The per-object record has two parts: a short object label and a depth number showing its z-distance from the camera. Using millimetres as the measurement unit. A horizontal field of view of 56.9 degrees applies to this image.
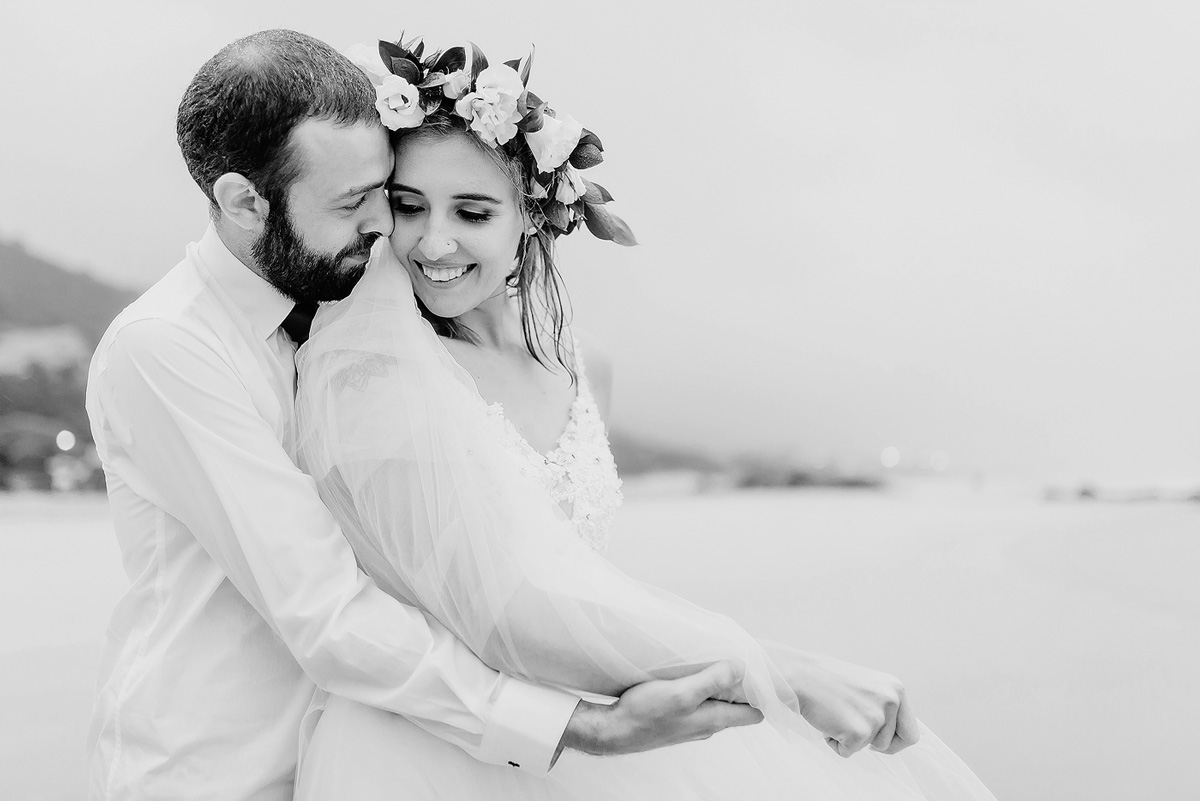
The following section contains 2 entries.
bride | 1331
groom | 1264
